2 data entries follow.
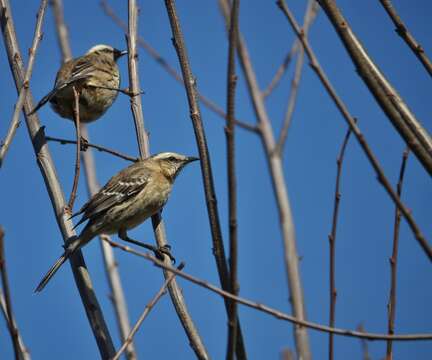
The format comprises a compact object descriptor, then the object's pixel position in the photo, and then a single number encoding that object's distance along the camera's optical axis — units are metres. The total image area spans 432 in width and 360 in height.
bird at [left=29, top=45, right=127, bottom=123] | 13.30
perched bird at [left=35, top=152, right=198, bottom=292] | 11.57
